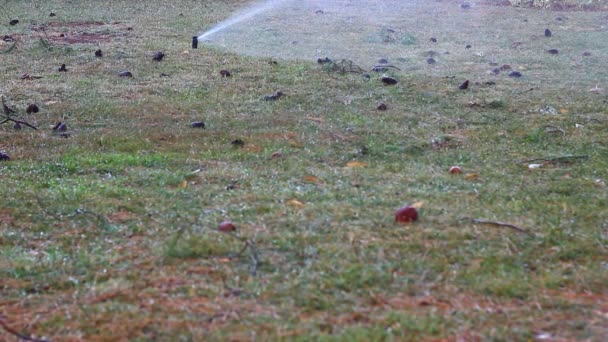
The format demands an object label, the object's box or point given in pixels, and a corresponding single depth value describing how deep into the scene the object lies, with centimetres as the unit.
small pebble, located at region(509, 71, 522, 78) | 851
